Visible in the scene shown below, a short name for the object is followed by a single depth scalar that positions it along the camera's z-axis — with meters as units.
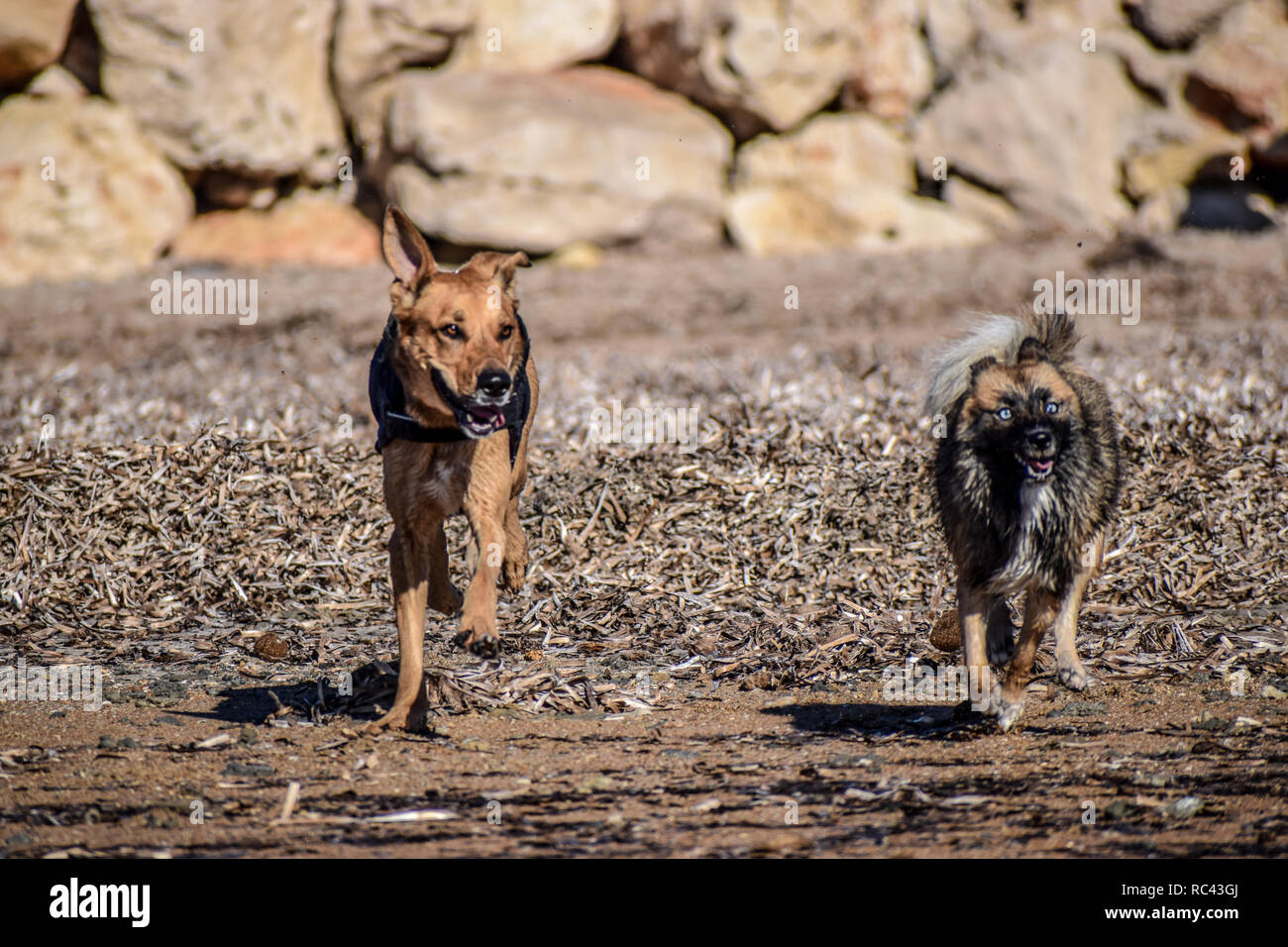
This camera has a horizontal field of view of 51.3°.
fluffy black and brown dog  5.18
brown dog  4.77
